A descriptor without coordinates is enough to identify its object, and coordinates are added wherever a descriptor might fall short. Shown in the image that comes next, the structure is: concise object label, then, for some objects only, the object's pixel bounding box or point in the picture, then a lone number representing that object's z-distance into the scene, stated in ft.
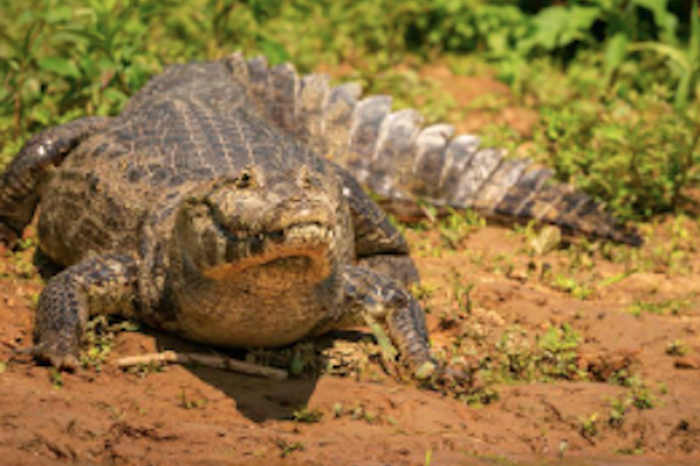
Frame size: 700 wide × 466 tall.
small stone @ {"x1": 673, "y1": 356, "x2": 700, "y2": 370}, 32.32
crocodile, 26.30
